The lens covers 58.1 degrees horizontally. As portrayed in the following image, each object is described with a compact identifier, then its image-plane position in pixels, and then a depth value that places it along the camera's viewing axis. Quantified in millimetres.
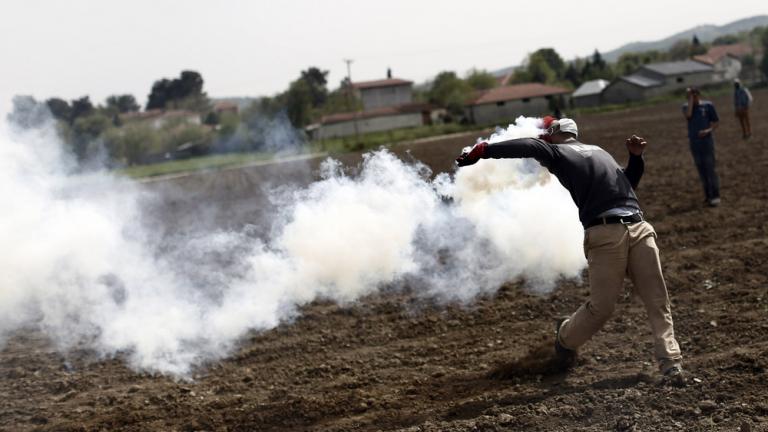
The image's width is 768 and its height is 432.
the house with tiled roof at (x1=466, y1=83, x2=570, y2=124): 67688
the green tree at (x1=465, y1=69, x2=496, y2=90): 92750
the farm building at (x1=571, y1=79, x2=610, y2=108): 83294
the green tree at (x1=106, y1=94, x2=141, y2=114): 108612
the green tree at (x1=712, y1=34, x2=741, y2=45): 160250
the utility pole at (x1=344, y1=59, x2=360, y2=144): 56594
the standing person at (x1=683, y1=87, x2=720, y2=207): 12016
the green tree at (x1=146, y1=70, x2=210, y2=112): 130000
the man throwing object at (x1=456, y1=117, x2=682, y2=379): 5527
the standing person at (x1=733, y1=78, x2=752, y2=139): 20353
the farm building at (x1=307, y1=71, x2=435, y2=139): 51594
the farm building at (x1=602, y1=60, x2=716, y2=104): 78606
